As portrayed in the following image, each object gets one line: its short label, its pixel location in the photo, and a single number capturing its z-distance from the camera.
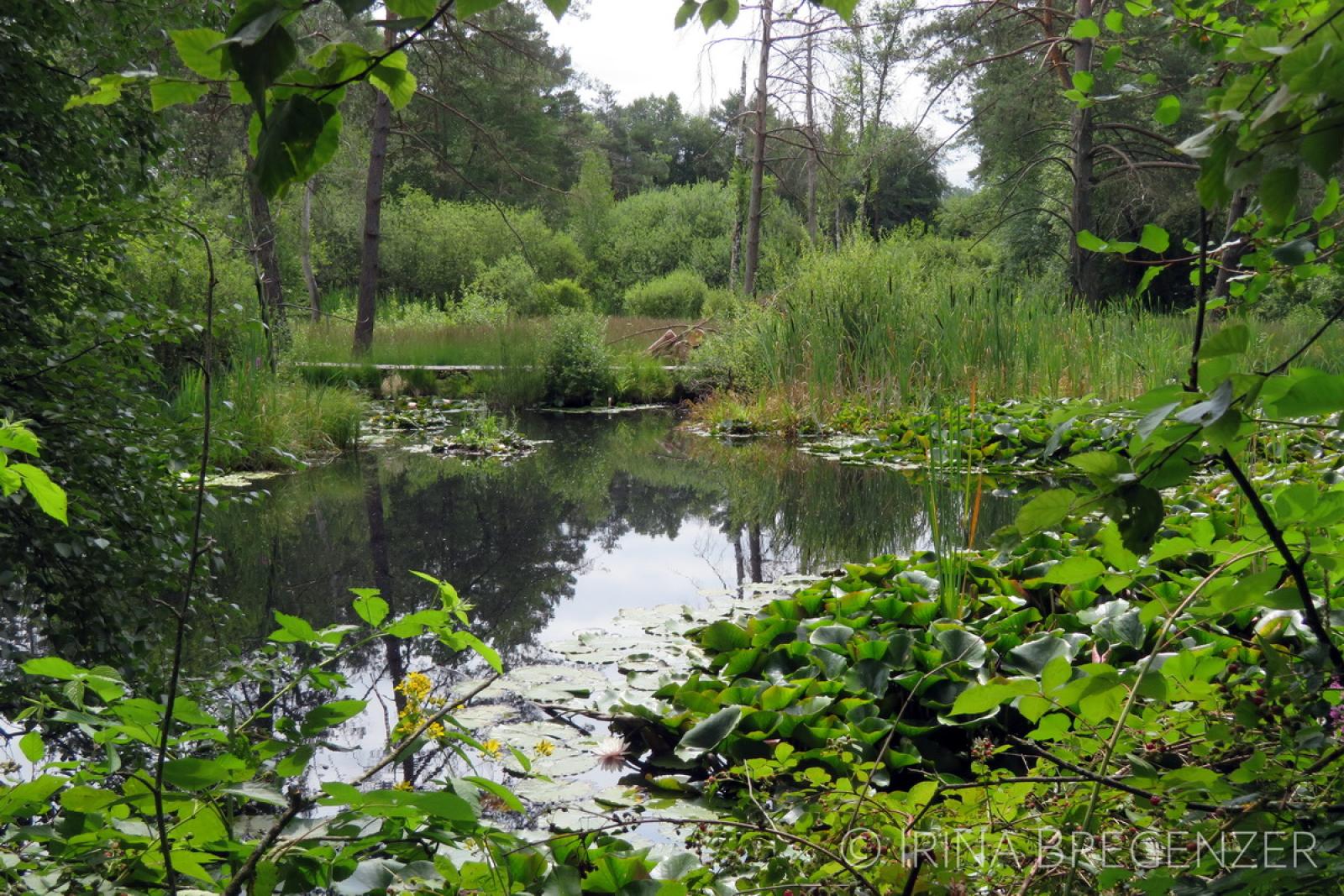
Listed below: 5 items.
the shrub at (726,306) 11.22
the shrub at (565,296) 20.97
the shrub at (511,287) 20.84
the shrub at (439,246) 23.70
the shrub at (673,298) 22.83
